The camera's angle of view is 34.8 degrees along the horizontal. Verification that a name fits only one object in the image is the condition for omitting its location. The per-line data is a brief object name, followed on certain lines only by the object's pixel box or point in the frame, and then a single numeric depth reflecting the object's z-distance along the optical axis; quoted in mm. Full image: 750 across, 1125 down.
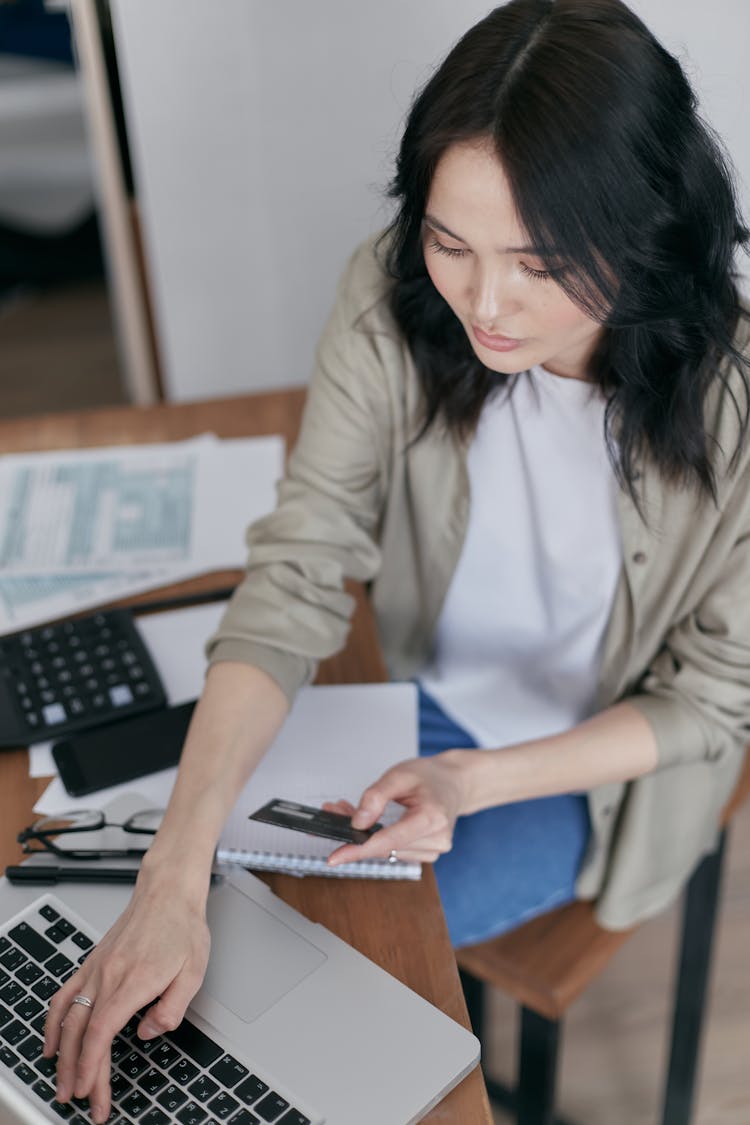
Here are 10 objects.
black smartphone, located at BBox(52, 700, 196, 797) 902
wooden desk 729
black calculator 952
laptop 664
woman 729
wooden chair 1068
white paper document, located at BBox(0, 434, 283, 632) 1129
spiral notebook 819
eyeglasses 817
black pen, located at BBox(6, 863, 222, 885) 798
